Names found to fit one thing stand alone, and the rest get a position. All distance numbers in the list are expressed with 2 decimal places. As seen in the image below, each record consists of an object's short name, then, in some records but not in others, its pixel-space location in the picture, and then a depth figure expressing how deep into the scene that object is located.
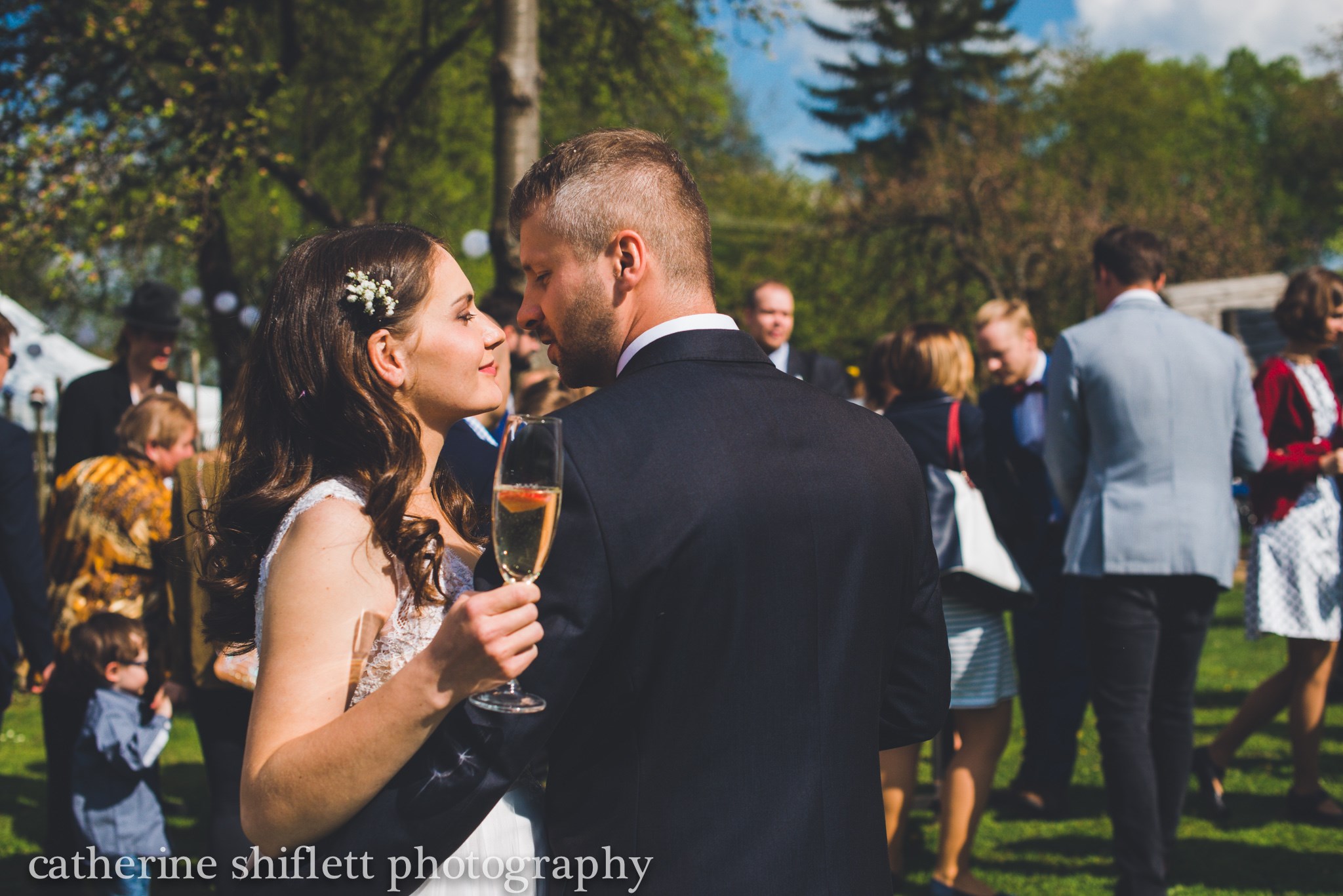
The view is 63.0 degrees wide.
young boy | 4.39
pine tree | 34.25
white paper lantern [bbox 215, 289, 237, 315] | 13.38
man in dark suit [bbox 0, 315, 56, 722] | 4.20
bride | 1.66
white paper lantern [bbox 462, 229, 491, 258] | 10.70
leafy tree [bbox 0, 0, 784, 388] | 11.58
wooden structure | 14.12
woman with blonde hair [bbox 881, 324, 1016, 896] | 4.45
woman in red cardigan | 5.10
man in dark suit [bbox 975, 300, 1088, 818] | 5.64
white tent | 14.60
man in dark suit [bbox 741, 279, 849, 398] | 6.07
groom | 1.65
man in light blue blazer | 4.09
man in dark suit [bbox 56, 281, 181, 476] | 5.82
